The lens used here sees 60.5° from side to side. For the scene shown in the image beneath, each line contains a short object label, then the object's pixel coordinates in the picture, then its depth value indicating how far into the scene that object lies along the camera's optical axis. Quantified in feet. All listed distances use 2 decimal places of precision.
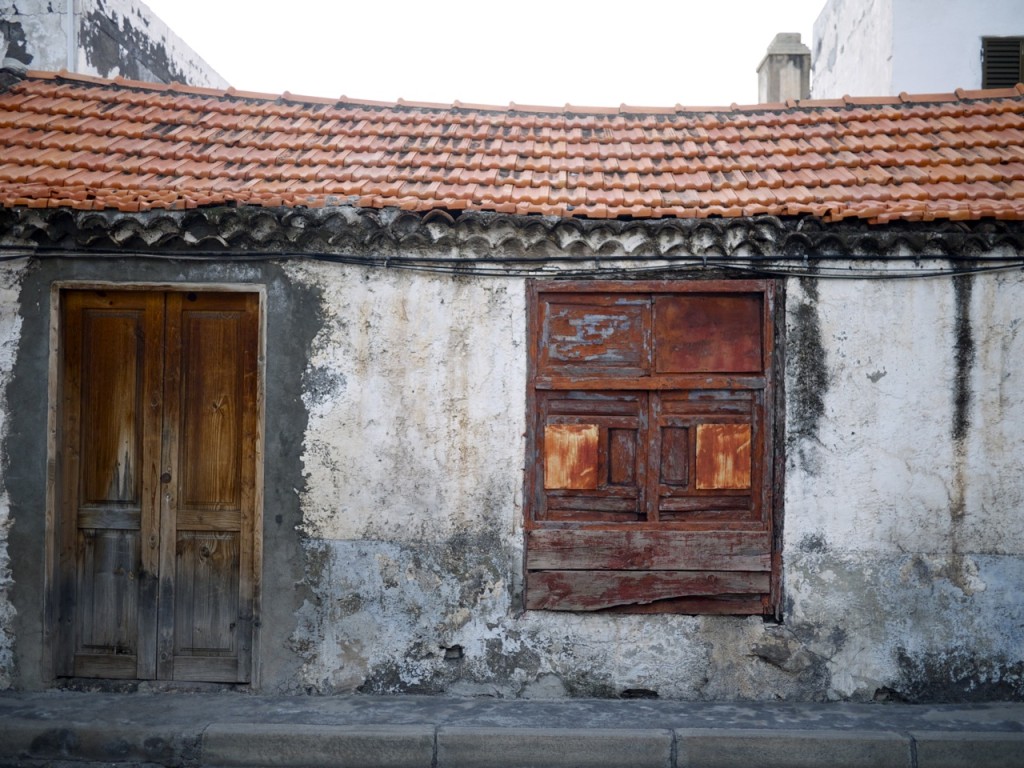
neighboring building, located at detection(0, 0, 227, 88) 31.68
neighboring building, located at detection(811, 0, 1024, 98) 35.17
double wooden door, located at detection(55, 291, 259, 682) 19.02
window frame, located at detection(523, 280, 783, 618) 18.48
